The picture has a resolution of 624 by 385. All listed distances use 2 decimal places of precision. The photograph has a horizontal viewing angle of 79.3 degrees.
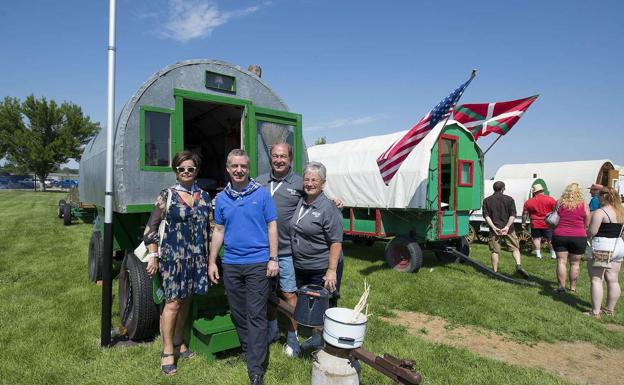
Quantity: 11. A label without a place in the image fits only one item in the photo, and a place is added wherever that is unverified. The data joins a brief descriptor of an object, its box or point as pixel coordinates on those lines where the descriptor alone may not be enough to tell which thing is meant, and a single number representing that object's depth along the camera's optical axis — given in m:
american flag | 7.51
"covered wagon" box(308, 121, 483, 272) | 8.44
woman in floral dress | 3.48
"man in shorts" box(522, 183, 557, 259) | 9.39
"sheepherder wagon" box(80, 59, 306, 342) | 4.24
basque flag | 9.69
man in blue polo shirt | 3.35
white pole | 3.95
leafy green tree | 44.66
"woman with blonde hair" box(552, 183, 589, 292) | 6.29
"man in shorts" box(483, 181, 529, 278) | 8.15
